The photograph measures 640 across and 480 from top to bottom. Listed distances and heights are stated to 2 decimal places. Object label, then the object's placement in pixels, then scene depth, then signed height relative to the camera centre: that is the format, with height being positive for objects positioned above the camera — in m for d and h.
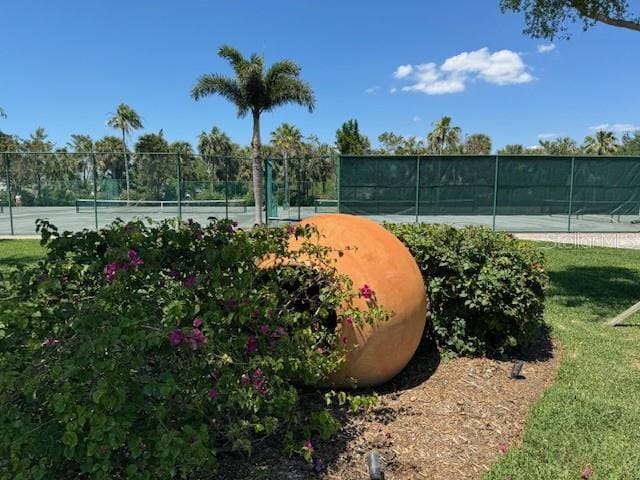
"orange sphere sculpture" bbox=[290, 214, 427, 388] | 3.52 -0.80
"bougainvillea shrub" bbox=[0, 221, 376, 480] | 1.94 -0.73
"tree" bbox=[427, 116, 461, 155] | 69.81 +6.62
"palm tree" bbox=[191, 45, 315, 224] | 21.42 +3.99
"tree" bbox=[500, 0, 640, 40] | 7.91 +2.81
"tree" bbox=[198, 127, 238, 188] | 77.00 +5.98
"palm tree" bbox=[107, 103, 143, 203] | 50.22 +6.01
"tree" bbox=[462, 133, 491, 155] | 78.56 +6.29
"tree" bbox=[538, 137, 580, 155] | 87.19 +6.65
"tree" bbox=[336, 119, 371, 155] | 50.88 +4.42
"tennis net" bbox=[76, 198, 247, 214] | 23.83 -1.14
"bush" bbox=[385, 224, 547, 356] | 4.32 -0.90
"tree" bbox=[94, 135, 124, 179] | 68.31 +4.99
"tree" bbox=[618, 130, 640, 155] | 68.18 +5.69
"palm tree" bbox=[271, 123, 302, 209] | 61.88 +5.25
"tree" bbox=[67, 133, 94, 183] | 73.56 +5.37
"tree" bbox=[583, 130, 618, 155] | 74.56 +6.10
